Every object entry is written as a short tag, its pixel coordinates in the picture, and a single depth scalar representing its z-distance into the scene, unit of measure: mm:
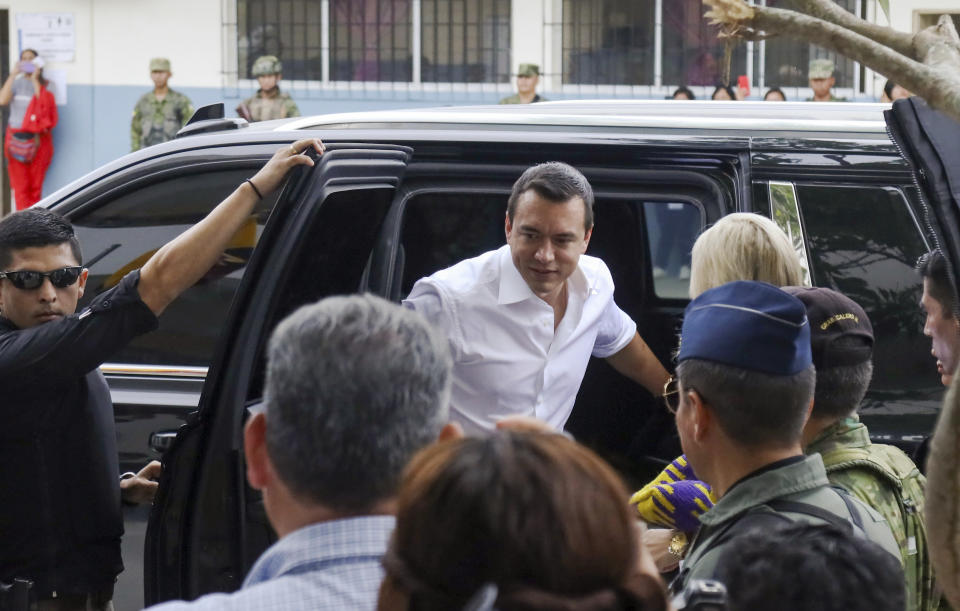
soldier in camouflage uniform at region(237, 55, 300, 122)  11805
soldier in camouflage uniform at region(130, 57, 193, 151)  12273
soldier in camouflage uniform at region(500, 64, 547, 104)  11742
